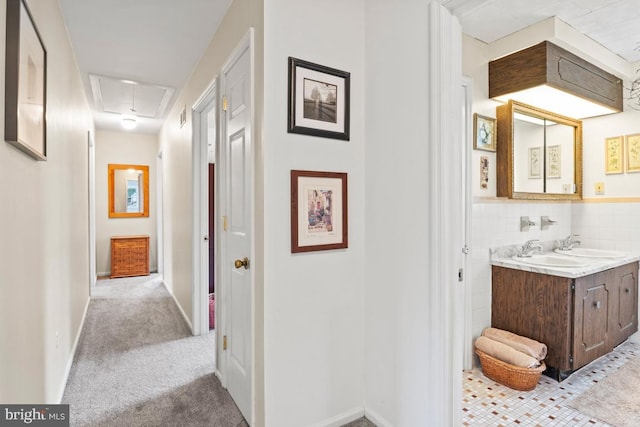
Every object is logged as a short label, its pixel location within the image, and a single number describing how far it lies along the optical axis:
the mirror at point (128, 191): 5.87
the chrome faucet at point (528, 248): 2.85
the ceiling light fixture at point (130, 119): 4.45
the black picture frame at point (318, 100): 1.72
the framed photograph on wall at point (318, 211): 1.75
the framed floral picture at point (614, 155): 3.09
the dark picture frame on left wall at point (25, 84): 1.16
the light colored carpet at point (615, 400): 1.99
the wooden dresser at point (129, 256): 5.57
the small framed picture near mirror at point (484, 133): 2.56
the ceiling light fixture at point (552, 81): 2.38
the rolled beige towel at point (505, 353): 2.25
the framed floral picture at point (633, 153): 3.00
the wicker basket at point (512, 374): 2.23
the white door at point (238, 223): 1.87
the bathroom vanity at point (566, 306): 2.30
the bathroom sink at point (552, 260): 2.71
